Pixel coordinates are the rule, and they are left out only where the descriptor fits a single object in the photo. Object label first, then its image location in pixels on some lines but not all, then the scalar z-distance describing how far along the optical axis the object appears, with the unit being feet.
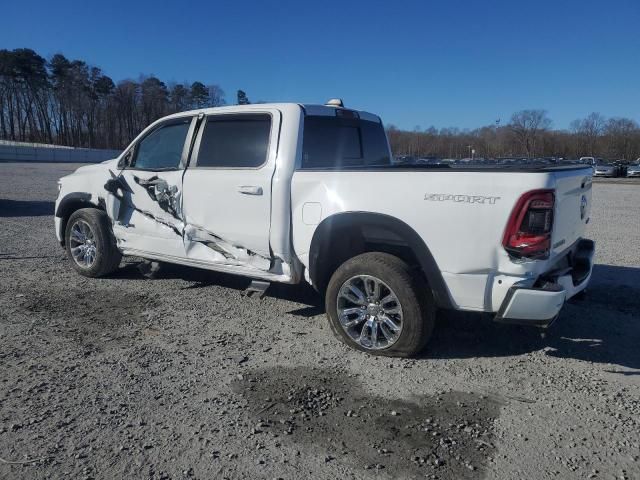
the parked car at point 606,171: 152.56
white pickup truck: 11.51
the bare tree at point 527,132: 312.38
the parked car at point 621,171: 152.34
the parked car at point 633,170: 155.43
